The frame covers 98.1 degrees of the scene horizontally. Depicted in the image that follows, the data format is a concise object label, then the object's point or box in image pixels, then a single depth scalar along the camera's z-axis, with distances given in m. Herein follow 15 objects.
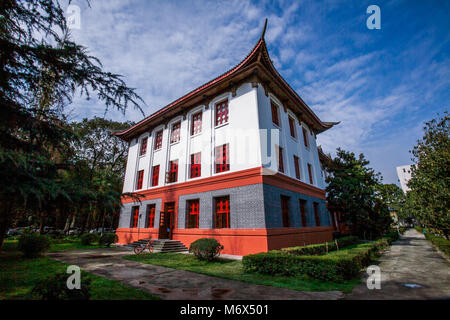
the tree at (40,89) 3.83
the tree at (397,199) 44.08
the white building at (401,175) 74.31
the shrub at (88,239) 17.33
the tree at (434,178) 9.88
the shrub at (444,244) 10.34
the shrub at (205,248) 9.16
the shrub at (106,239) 16.11
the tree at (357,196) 19.38
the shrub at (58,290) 3.12
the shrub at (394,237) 23.48
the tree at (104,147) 25.87
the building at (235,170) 11.05
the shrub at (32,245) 9.98
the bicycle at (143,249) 12.16
